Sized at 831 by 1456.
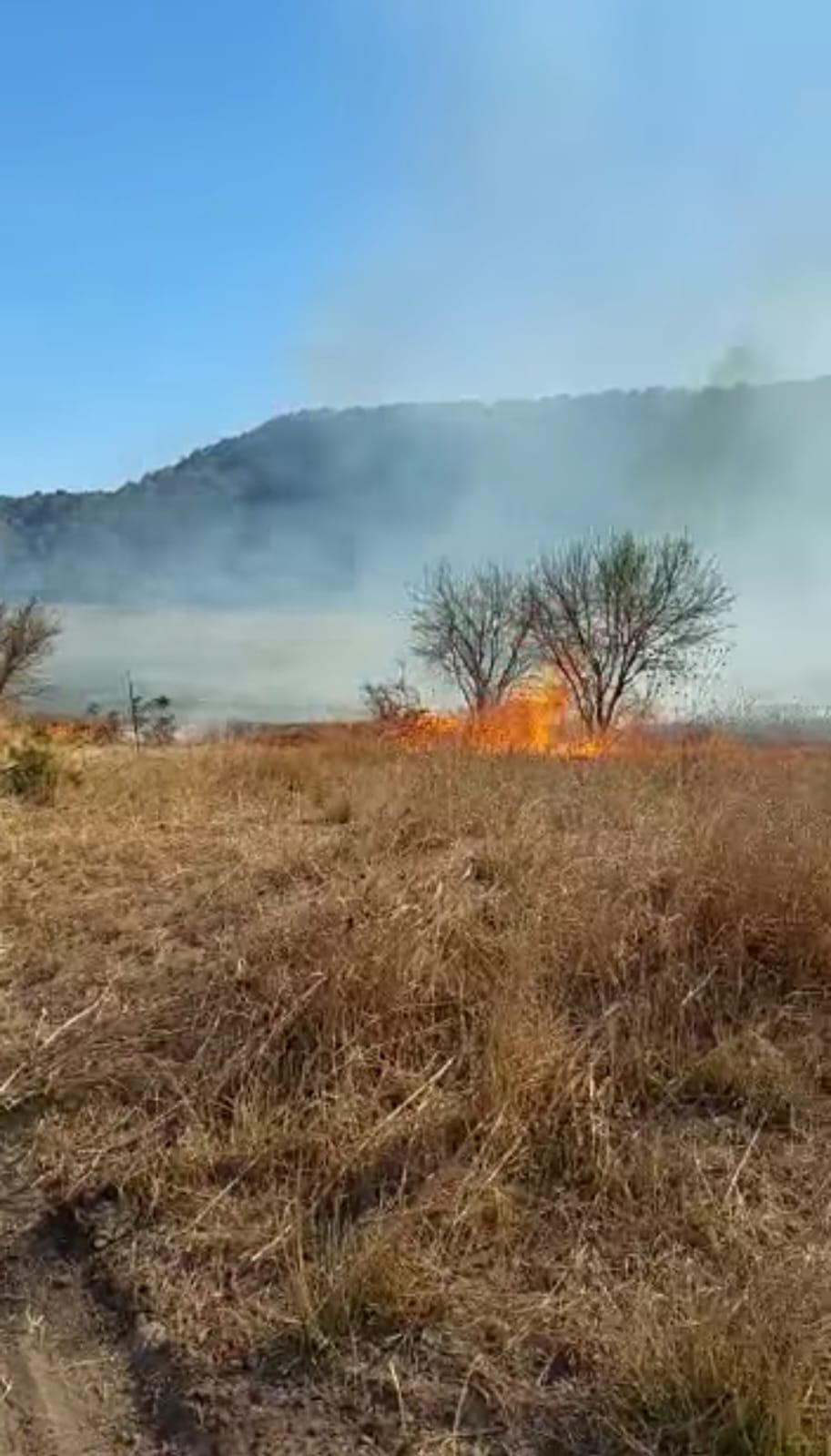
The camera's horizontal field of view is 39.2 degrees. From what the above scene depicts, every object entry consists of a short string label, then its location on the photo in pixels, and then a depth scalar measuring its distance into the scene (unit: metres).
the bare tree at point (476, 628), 43.12
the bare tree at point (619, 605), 39.72
